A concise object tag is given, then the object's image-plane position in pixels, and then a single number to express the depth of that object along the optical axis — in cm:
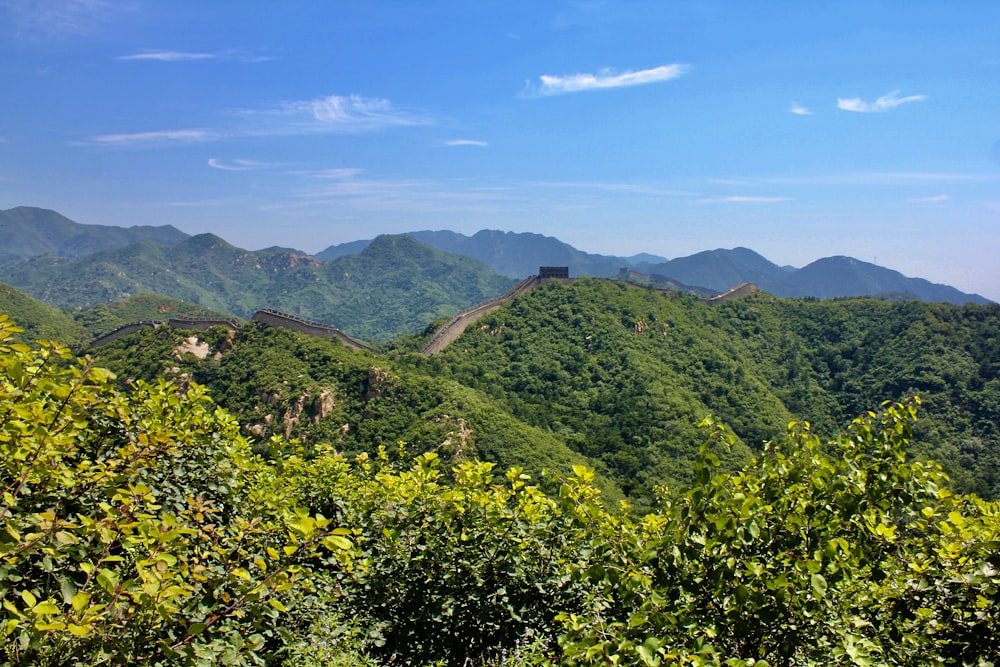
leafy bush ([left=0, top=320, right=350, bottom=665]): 374
